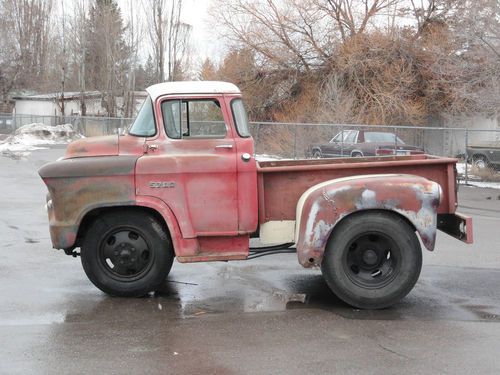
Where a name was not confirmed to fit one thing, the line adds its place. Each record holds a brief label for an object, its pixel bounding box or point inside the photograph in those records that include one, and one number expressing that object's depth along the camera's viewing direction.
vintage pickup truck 6.09
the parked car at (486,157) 18.86
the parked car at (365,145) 20.06
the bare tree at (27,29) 52.62
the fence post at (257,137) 24.11
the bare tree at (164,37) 44.12
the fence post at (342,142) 21.03
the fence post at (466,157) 18.34
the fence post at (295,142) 22.67
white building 48.81
